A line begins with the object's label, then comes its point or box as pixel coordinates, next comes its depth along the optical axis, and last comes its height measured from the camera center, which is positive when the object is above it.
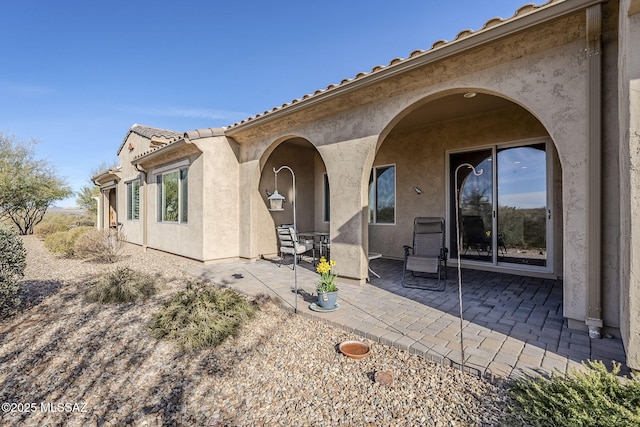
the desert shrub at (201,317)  3.50 -1.41
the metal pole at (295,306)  4.37 -1.46
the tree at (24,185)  17.06 +1.77
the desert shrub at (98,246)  8.84 -1.01
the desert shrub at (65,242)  9.88 -1.06
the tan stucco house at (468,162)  3.20 +1.02
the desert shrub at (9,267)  4.16 -0.80
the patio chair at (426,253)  5.47 -0.87
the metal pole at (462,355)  2.74 -1.45
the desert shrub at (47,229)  16.05 -0.87
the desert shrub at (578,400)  1.87 -1.35
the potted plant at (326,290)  4.28 -1.17
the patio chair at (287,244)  7.21 -0.81
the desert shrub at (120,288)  5.06 -1.38
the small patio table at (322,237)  8.39 -0.78
